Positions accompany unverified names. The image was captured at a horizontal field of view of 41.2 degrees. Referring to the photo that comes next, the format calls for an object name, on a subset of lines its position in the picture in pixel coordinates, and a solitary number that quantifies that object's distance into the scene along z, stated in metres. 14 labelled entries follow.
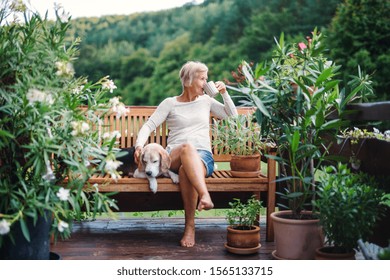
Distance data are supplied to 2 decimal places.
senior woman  3.31
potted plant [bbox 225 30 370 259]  2.76
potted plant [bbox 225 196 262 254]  3.10
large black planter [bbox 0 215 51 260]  2.50
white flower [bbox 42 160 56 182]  2.42
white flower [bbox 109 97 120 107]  2.66
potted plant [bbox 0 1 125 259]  2.40
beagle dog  3.32
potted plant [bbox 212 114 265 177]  3.45
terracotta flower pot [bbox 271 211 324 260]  2.77
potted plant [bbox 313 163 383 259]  2.47
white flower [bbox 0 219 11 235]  2.21
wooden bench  3.35
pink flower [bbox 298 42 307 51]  3.00
